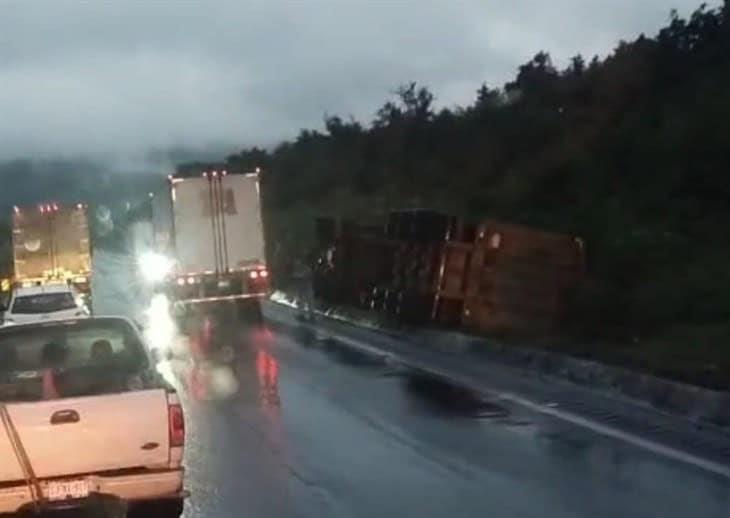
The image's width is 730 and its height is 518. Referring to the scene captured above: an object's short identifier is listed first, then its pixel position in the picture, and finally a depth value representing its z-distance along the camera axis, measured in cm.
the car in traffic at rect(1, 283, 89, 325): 3259
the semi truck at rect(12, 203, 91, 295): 5047
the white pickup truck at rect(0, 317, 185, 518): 1082
